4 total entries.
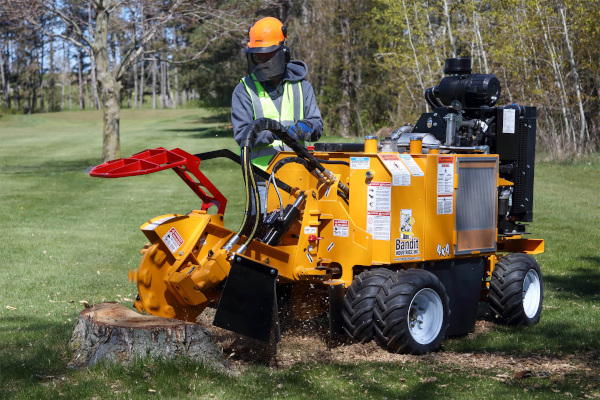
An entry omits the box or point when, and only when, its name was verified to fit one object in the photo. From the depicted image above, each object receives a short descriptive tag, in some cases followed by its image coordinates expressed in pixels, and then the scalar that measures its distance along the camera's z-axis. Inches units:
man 256.5
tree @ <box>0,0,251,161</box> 868.8
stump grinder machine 222.1
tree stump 209.2
